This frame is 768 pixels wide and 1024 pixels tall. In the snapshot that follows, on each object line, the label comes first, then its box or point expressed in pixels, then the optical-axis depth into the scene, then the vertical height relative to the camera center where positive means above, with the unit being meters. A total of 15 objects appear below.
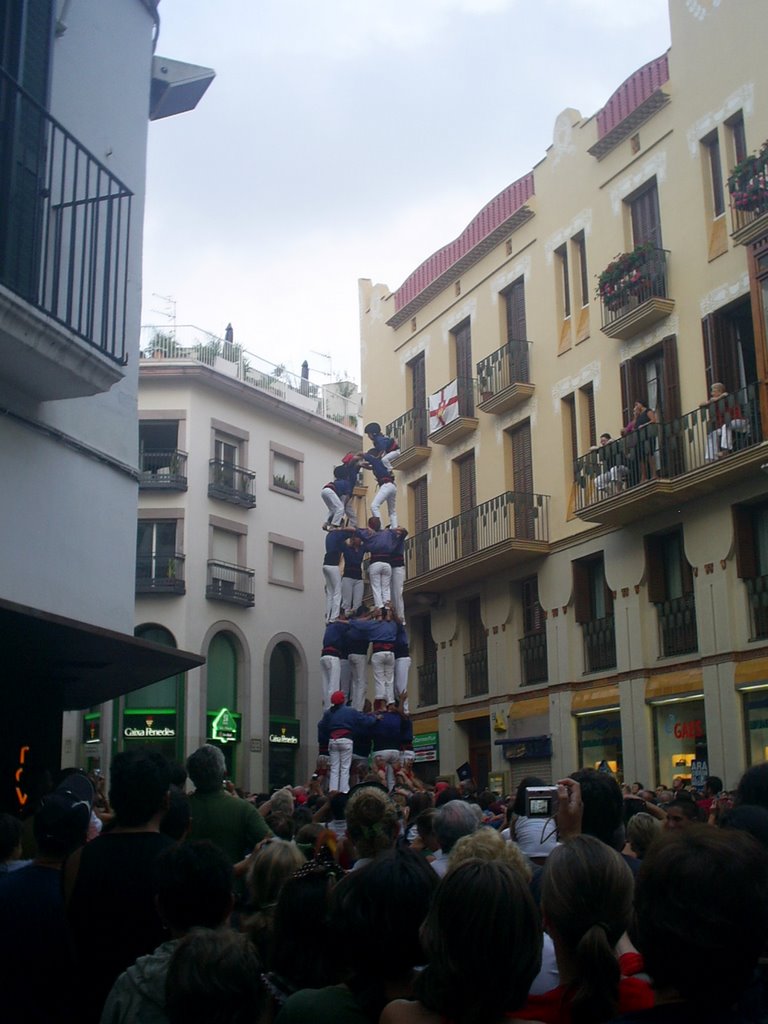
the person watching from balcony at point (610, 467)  23.36 +5.87
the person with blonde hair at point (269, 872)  5.02 -0.38
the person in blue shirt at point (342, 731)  18.53 +0.73
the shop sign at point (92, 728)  35.84 +1.65
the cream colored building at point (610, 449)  21.50 +6.78
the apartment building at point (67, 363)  8.83 +3.16
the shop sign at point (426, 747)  29.97 +0.75
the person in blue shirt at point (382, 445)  22.17 +6.02
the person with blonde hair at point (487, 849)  4.86 -0.29
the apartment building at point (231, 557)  36.12 +6.98
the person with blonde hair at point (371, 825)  6.18 -0.23
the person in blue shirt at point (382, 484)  22.03 +5.39
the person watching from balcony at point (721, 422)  20.92 +5.97
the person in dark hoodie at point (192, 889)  4.21 -0.37
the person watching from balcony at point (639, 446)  22.78 +6.10
